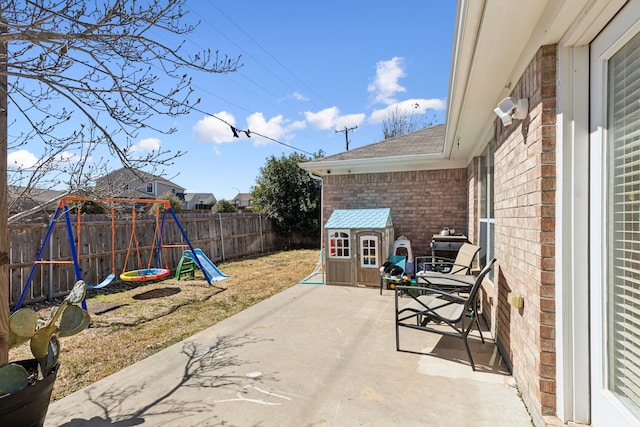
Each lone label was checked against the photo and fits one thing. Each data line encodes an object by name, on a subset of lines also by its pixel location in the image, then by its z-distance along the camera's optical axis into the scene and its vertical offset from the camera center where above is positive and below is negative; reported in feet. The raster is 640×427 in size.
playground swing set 16.94 -3.67
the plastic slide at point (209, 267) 25.33 -4.20
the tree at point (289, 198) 47.70 +2.44
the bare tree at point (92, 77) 6.74 +3.29
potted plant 6.05 -3.09
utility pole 79.31 +20.51
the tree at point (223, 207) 69.61 +1.68
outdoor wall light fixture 8.32 +2.86
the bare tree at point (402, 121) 68.54 +20.04
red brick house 5.49 +0.45
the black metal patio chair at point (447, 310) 10.67 -3.53
